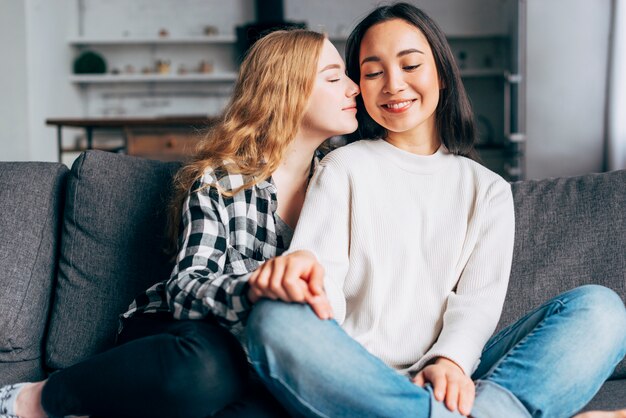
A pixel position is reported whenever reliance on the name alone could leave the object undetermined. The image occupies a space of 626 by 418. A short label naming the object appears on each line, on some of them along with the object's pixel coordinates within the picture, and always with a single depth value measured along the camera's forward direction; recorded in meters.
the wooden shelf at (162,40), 5.80
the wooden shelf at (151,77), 5.79
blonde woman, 1.10
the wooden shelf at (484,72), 5.73
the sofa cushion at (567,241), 1.47
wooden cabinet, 4.67
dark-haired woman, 1.05
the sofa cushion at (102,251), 1.49
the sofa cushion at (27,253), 1.47
